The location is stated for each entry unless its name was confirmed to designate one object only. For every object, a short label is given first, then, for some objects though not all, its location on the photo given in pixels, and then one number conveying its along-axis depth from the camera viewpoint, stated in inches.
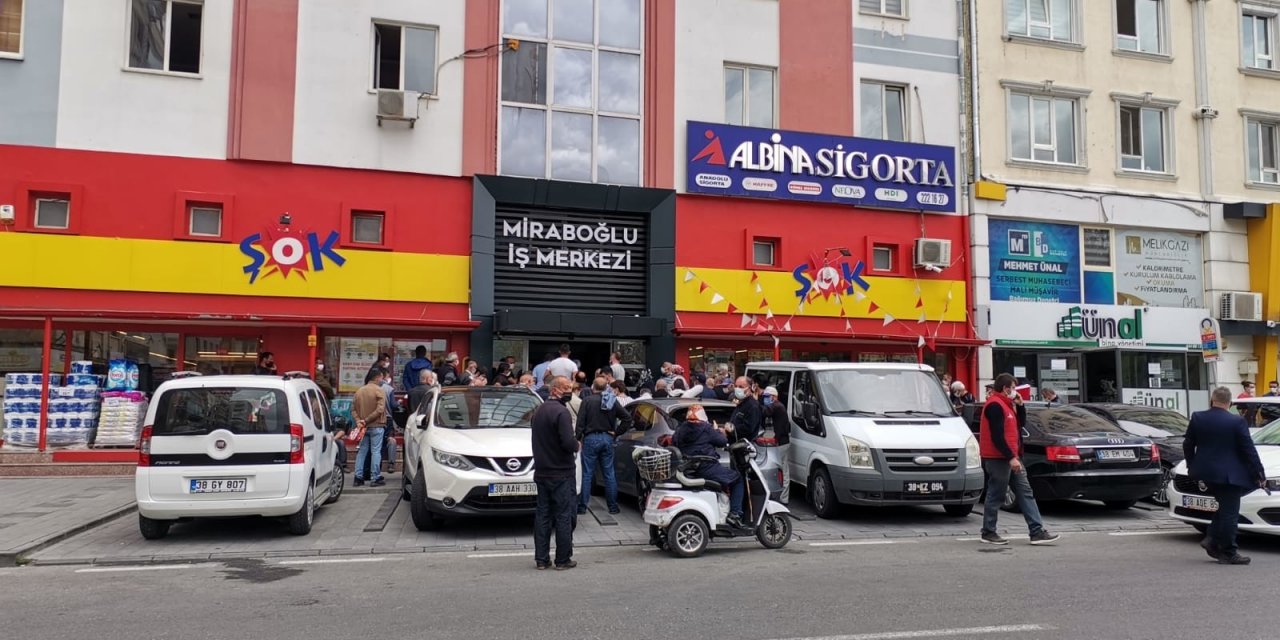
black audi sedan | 450.6
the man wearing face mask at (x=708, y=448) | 362.0
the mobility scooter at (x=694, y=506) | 354.9
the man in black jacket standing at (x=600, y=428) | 435.5
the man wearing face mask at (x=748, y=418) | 436.8
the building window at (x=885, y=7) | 816.9
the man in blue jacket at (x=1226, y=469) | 334.6
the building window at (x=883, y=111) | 811.4
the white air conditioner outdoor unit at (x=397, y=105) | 669.9
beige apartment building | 824.9
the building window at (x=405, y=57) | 699.4
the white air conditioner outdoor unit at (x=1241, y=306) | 863.7
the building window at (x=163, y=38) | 658.2
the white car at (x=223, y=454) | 369.1
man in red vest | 381.1
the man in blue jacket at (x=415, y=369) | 594.5
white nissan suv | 383.6
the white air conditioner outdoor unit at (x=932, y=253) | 782.5
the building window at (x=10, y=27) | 638.5
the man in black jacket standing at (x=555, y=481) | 325.4
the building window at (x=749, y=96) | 770.8
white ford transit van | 425.4
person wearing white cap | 459.2
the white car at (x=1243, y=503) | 361.4
